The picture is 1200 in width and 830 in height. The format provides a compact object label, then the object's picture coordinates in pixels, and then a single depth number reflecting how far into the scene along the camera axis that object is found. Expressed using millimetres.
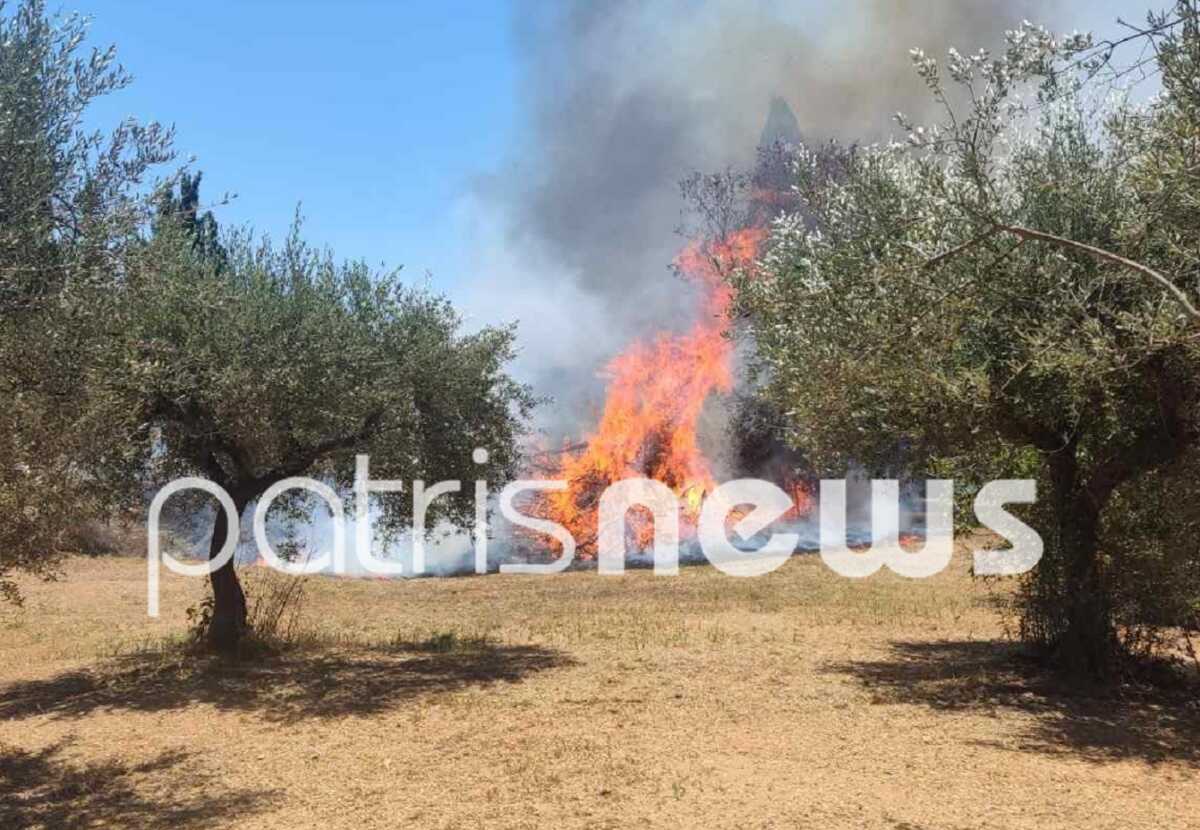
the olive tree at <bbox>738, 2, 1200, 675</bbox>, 7457
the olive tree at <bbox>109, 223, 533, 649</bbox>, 12711
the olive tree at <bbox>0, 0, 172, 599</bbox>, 7754
